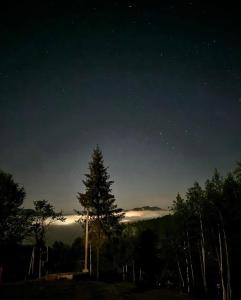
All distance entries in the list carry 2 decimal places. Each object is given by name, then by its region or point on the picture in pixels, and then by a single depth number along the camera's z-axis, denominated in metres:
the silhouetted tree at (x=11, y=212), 39.19
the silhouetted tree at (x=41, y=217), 50.00
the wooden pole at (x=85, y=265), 28.84
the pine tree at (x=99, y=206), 41.22
